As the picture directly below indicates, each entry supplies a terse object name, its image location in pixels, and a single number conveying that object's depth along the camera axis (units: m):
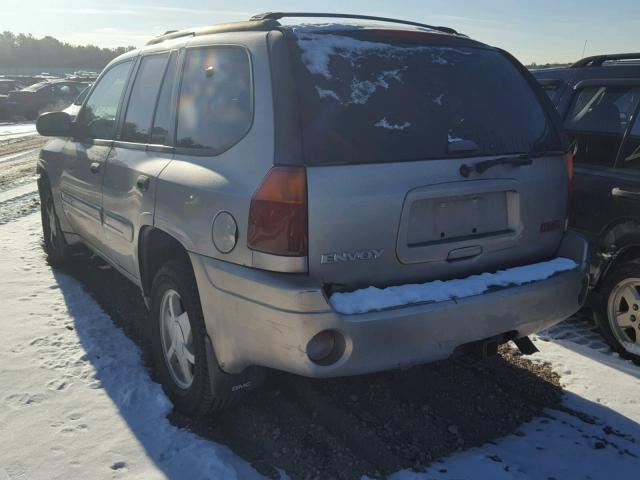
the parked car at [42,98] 24.69
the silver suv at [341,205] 2.41
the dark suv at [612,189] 3.83
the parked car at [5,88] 24.37
